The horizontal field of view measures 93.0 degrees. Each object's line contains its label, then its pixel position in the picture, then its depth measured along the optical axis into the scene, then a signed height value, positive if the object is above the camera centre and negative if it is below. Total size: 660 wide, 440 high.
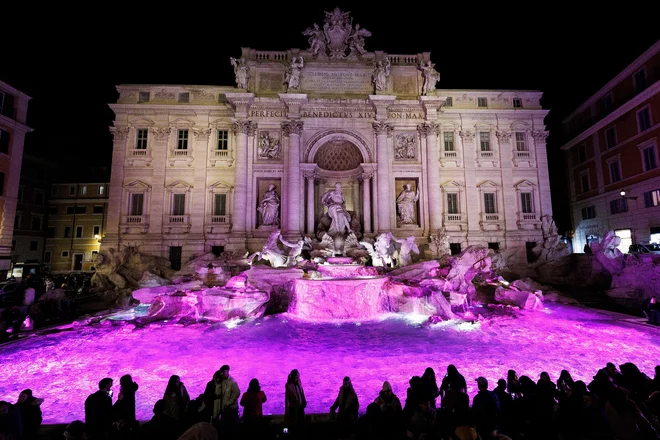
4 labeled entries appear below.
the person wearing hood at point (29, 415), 3.73 -1.97
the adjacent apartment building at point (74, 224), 30.83 +2.59
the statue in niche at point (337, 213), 18.77 +2.21
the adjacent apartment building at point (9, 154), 19.59 +6.25
